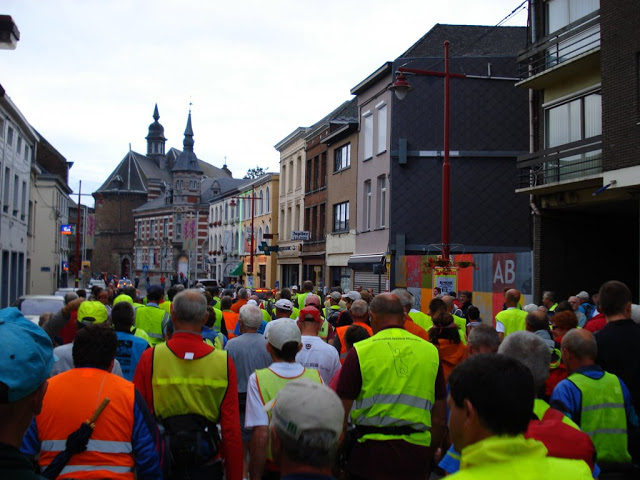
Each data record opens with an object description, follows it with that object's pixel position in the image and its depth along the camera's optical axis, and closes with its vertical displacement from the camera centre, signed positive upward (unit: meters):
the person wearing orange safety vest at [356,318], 8.41 -0.67
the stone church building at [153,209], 93.56 +7.35
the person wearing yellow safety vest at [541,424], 3.41 -0.78
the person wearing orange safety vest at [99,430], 3.74 -0.89
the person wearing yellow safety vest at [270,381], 4.89 -0.84
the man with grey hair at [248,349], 6.88 -0.83
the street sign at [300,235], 41.69 +1.62
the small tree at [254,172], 108.81 +13.78
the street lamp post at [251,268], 51.54 -0.41
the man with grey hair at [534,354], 4.02 -0.49
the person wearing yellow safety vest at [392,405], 4.57 -0.91
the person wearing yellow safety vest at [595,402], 4.64 -0.88
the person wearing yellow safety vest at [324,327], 9.99 -0.91
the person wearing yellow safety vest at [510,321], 9.59 -0.74
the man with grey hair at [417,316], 9.23 -0.70
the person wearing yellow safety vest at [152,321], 9.13 -0.75
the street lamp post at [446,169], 17.23 +2.35
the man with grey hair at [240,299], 13.05 -0.69
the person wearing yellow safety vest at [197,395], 4.58 -0.86
